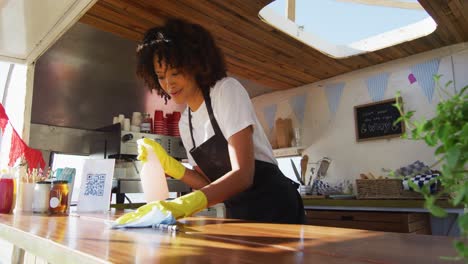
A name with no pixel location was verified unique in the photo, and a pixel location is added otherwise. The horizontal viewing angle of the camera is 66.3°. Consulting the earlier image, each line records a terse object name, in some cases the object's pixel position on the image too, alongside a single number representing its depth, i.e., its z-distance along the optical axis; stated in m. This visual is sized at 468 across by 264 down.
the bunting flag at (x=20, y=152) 2.24
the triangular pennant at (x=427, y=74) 3.36
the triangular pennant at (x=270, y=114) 4.76
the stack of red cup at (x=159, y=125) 3.86
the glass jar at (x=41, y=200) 1.62
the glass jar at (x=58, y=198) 1.62
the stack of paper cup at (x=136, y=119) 3.71
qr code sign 1.75
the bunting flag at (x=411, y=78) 3.50
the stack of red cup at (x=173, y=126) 3.93
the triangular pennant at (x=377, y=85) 3.71
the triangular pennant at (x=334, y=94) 4.08
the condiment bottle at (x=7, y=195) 1.64
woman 1.41
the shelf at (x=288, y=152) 4.29
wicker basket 3.11
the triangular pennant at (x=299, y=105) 4.41
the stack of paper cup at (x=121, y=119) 3.51
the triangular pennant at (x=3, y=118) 2.30
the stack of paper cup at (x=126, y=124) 3.51
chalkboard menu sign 3.59
